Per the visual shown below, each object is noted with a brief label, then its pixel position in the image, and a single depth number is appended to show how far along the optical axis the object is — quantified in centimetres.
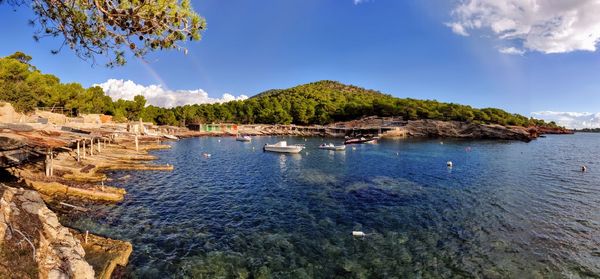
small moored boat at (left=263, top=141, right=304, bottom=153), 6384
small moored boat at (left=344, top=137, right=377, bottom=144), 8930
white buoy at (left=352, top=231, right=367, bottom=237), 1803
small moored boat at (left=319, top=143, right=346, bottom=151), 6900
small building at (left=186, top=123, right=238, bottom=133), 14025
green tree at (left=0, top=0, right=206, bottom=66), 1054
